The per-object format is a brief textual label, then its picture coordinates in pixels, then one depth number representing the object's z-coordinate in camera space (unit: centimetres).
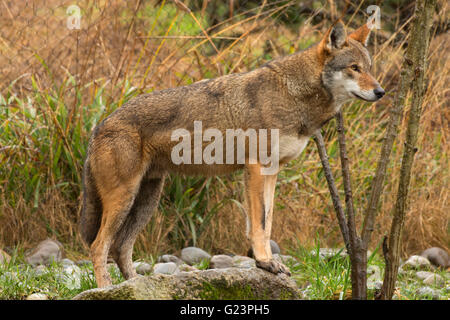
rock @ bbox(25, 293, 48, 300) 900
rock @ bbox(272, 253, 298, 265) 1123
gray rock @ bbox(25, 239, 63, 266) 1204
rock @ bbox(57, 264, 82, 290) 981
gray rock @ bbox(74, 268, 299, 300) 762
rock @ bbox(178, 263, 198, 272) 1109
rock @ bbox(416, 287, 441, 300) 927
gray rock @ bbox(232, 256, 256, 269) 1148
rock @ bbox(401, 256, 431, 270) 1207
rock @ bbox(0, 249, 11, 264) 1132
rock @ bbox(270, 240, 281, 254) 1273
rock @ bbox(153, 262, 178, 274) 1125
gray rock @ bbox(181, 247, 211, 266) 1255
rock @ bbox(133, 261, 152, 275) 1131
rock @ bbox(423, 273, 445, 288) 1070
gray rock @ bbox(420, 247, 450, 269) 1266
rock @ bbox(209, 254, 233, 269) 1159
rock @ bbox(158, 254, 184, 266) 1247
